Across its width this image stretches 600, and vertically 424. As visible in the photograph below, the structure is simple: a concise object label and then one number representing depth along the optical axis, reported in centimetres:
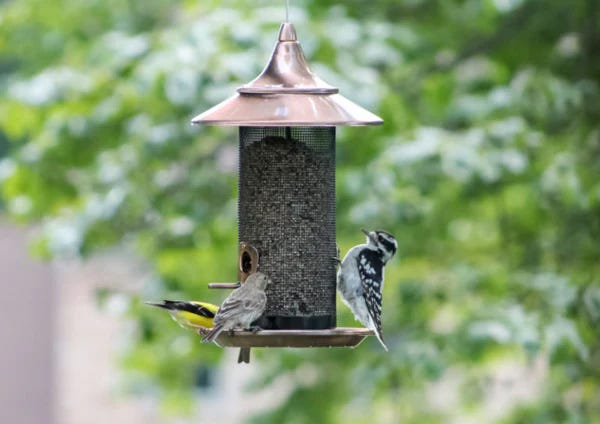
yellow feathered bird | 1312
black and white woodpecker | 1362
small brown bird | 1202
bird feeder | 1333
